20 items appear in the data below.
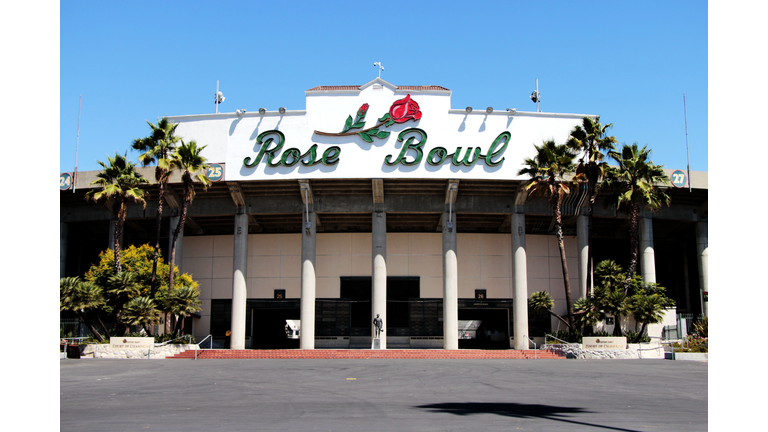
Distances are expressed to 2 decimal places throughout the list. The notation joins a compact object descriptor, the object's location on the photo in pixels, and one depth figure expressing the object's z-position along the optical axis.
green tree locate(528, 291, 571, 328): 34.09
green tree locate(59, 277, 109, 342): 30.42
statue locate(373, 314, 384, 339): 36.00
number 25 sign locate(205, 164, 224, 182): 36.91
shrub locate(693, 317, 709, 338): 31.21
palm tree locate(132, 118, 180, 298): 32.91
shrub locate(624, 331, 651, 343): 31.52
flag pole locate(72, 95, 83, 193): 37.78
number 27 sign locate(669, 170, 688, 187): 37.50
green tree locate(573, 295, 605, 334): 31.84
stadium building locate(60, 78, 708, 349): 36.78
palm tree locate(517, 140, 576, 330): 33.31
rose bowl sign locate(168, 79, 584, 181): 36.56
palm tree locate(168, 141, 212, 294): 33.12
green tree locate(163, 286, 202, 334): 32.16
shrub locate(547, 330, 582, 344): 32.28
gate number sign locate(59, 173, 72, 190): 37.88
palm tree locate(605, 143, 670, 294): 32.53
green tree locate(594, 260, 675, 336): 31.06
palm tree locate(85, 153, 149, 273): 32.59
